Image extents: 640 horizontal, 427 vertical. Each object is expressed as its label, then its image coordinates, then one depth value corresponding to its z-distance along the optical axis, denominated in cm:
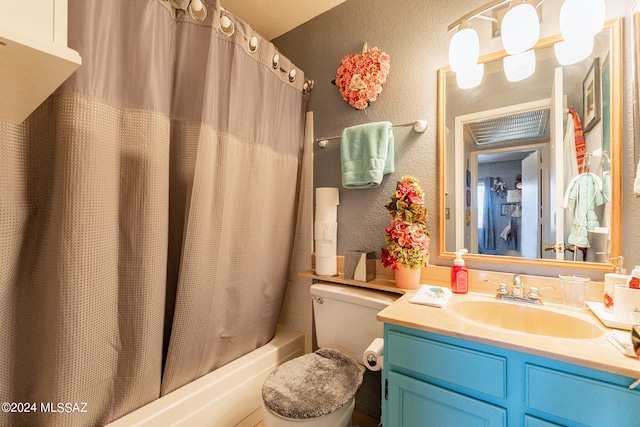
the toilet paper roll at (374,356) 103
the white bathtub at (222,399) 101
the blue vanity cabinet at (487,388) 62
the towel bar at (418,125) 129
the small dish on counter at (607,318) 78
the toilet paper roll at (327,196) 148
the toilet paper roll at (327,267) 146
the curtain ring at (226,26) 118
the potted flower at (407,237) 118
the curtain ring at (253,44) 132
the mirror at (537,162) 97
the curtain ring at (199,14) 111
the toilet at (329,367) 97
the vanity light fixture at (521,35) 93
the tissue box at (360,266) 134
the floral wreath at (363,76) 141
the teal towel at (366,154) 134
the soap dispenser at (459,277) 113
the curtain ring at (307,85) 170
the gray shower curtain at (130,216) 81
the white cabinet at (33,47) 37
